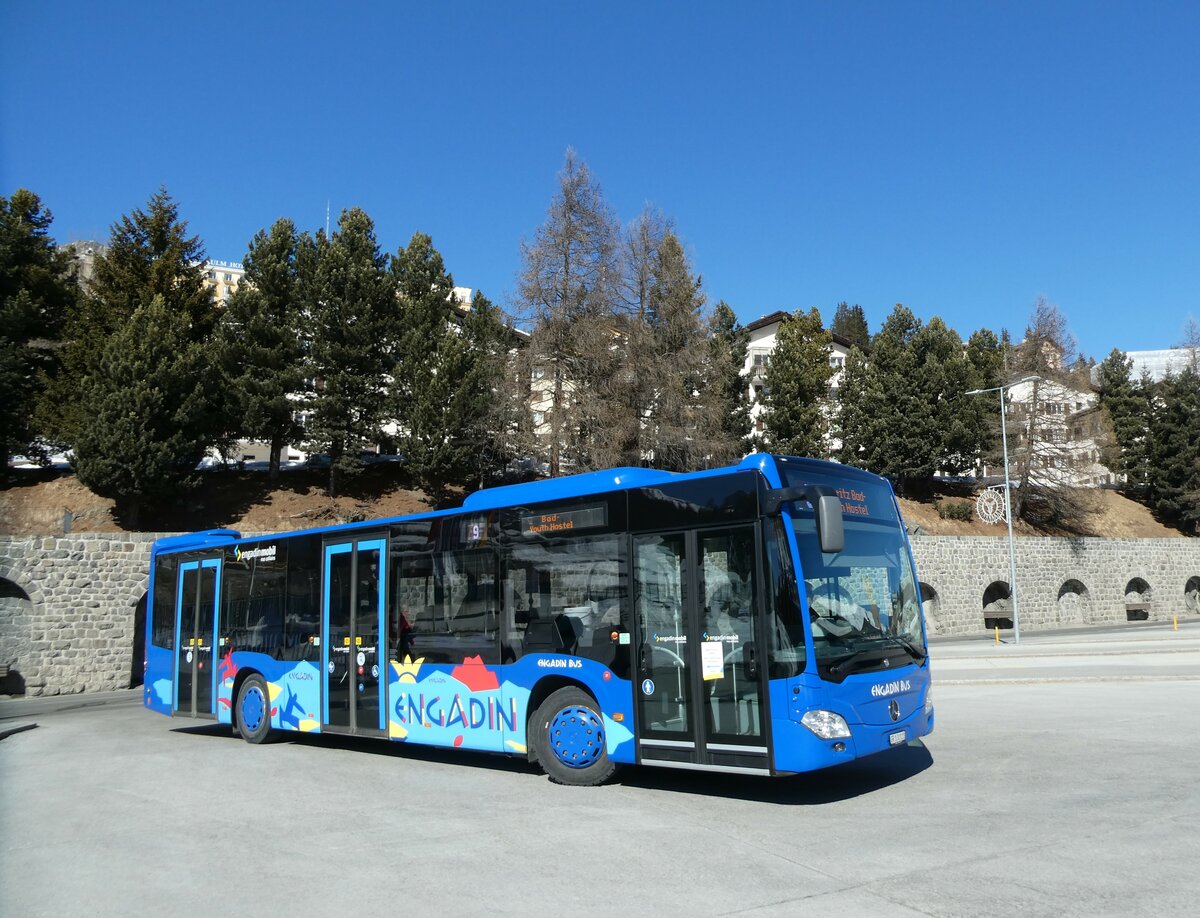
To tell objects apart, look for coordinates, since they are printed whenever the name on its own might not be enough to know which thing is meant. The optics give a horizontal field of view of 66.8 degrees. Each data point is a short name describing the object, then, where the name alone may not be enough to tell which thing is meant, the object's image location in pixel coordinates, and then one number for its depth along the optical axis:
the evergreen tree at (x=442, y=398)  35.41
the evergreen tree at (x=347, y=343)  36.56
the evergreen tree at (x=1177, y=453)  61.38
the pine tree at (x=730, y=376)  38.47
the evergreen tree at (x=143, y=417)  30.31
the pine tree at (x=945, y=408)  54.28
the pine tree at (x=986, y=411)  55.53
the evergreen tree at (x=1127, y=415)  64.31
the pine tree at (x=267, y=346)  35.66
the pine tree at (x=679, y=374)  35.25
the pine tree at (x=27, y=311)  34.44
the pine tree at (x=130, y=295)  34.22
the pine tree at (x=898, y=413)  53.78
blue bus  7.95
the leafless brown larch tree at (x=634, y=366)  34.19
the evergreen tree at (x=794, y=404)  49.72
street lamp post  32.67
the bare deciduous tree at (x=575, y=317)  34.34
